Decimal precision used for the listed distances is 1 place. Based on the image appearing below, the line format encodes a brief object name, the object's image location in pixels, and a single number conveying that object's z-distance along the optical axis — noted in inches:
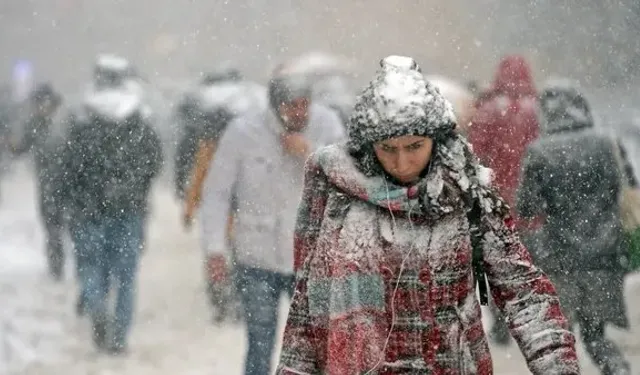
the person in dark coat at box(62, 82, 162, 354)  439.5
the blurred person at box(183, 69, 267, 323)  432.1
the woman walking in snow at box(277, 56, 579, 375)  214.4
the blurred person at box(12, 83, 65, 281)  447.2
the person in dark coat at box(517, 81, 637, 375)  414.0
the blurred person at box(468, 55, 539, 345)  422.0
